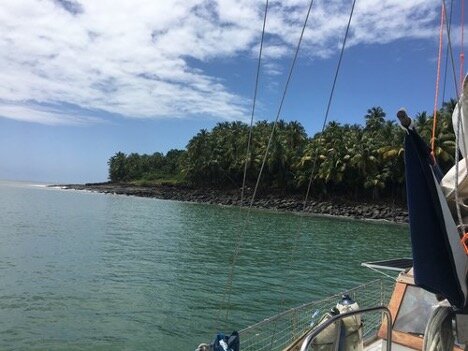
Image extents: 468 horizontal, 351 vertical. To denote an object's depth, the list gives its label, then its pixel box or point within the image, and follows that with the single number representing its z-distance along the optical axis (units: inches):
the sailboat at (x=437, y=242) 143.6
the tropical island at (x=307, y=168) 2763.3
